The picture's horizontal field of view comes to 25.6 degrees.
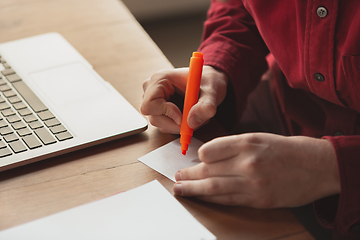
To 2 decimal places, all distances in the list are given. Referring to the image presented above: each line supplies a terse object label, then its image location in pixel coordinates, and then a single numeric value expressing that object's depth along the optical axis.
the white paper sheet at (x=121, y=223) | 0.84
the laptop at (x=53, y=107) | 0.94
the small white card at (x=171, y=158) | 0.93
